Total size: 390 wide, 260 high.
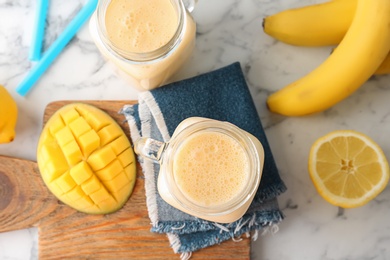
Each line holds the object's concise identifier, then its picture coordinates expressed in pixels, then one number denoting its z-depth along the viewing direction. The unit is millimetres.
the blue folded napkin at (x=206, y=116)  1159
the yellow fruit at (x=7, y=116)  1156
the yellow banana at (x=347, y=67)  1068
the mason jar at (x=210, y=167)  982
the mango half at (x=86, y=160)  1151
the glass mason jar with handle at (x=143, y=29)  1039
